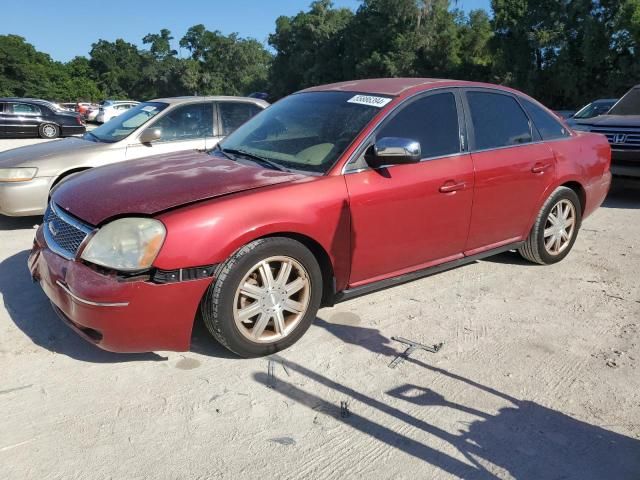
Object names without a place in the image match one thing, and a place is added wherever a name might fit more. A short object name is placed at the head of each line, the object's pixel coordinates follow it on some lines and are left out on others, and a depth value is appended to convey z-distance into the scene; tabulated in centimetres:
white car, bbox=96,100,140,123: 2618
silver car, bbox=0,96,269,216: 578
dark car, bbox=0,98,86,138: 1870
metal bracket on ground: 325
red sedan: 288
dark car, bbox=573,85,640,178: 759
